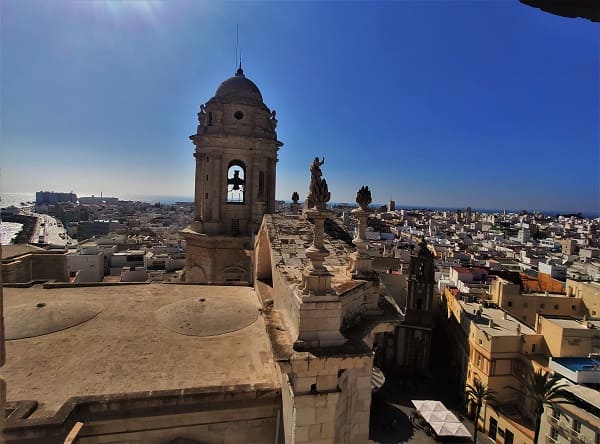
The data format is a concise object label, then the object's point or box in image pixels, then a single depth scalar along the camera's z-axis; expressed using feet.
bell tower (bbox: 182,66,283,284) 53.57
